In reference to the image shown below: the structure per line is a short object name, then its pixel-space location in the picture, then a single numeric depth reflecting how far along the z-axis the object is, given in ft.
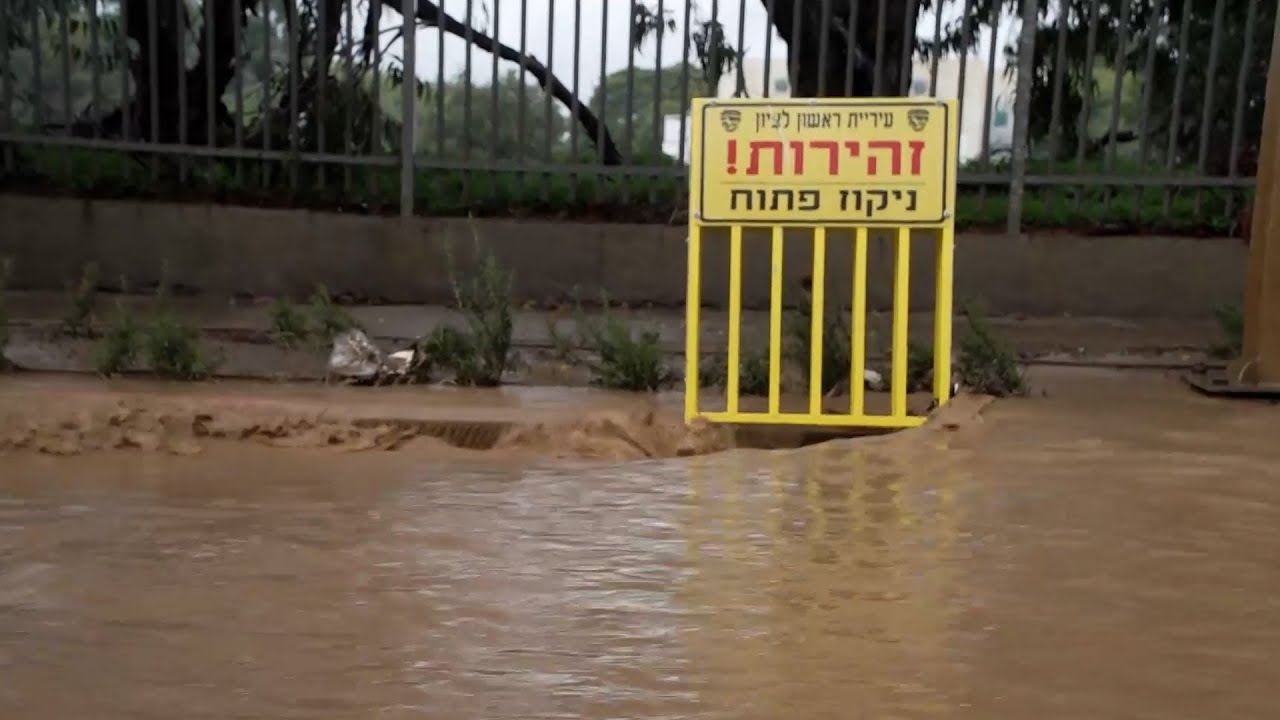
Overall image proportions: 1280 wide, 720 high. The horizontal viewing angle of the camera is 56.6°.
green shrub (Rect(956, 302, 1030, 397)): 14.65
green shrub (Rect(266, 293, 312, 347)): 17.19
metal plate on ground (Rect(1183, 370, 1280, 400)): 14.43
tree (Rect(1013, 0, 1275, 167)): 22.30
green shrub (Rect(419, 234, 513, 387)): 16.05
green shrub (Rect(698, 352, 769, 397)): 15.28
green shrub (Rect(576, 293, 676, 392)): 15.62
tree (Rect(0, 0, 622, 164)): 23.75
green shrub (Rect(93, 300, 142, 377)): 15.78
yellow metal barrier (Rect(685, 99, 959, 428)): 12.77
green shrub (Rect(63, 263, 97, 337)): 17.71
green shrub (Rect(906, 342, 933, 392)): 15.31
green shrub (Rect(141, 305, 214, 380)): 15.76
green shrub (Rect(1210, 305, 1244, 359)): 17.44
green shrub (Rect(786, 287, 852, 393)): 15.10
